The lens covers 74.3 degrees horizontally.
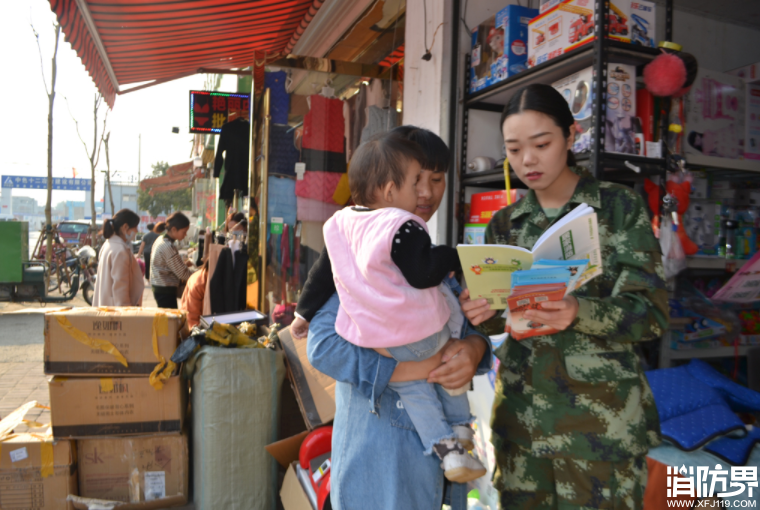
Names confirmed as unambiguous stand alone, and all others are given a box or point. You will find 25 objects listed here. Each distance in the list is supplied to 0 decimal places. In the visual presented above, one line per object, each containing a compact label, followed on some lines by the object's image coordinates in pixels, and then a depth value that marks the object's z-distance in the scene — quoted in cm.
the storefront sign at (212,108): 810
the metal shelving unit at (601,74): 215
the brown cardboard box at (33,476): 281
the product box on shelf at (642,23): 226
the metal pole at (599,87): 214
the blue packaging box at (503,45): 285
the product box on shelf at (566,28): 221
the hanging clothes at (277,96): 460
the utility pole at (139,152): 4166
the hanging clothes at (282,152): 457
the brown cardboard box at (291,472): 251
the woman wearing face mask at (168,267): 590
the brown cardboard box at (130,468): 290
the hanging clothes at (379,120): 441
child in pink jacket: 124
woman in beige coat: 485
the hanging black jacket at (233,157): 557
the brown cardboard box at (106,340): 279
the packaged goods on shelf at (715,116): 271
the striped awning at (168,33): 425
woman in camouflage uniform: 134
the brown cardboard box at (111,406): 279
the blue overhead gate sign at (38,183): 4834
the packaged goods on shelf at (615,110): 221
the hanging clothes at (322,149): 461
